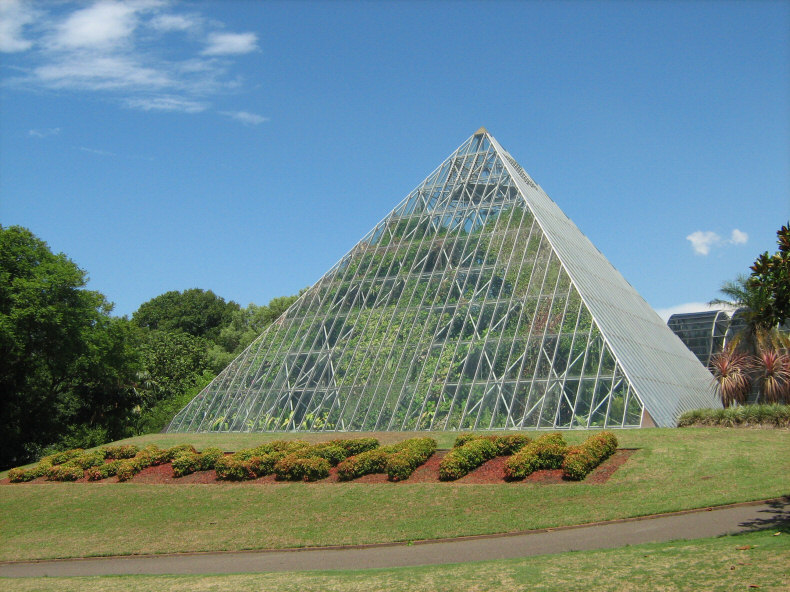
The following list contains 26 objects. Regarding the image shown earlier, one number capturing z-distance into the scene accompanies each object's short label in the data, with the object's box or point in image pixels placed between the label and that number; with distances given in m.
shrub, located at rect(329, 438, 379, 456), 26.99
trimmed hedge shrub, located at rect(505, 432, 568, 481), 21.62
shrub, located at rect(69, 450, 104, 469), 30.22
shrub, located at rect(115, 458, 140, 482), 28.20
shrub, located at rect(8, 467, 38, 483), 30.69
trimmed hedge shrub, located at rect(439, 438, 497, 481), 22.56
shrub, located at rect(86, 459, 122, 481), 28.95
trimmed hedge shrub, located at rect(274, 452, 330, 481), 24.84
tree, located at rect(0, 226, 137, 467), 41.47
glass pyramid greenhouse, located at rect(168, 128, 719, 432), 28.88
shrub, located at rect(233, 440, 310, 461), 27.58
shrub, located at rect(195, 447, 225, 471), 27.72
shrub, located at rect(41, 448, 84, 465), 32.14
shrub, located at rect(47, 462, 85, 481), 29.56
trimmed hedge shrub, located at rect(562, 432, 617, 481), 20.77
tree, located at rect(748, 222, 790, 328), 15.02
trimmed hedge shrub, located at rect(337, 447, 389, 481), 24.25
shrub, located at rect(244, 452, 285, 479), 25.98
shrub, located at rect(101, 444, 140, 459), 31.39
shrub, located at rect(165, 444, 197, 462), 29.50
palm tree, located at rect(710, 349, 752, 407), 33.88
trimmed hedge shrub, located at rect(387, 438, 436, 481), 23.33
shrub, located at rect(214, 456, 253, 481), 26.00
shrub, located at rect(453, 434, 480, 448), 25.64
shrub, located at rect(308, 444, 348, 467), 26.05
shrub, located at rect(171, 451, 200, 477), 27.44
